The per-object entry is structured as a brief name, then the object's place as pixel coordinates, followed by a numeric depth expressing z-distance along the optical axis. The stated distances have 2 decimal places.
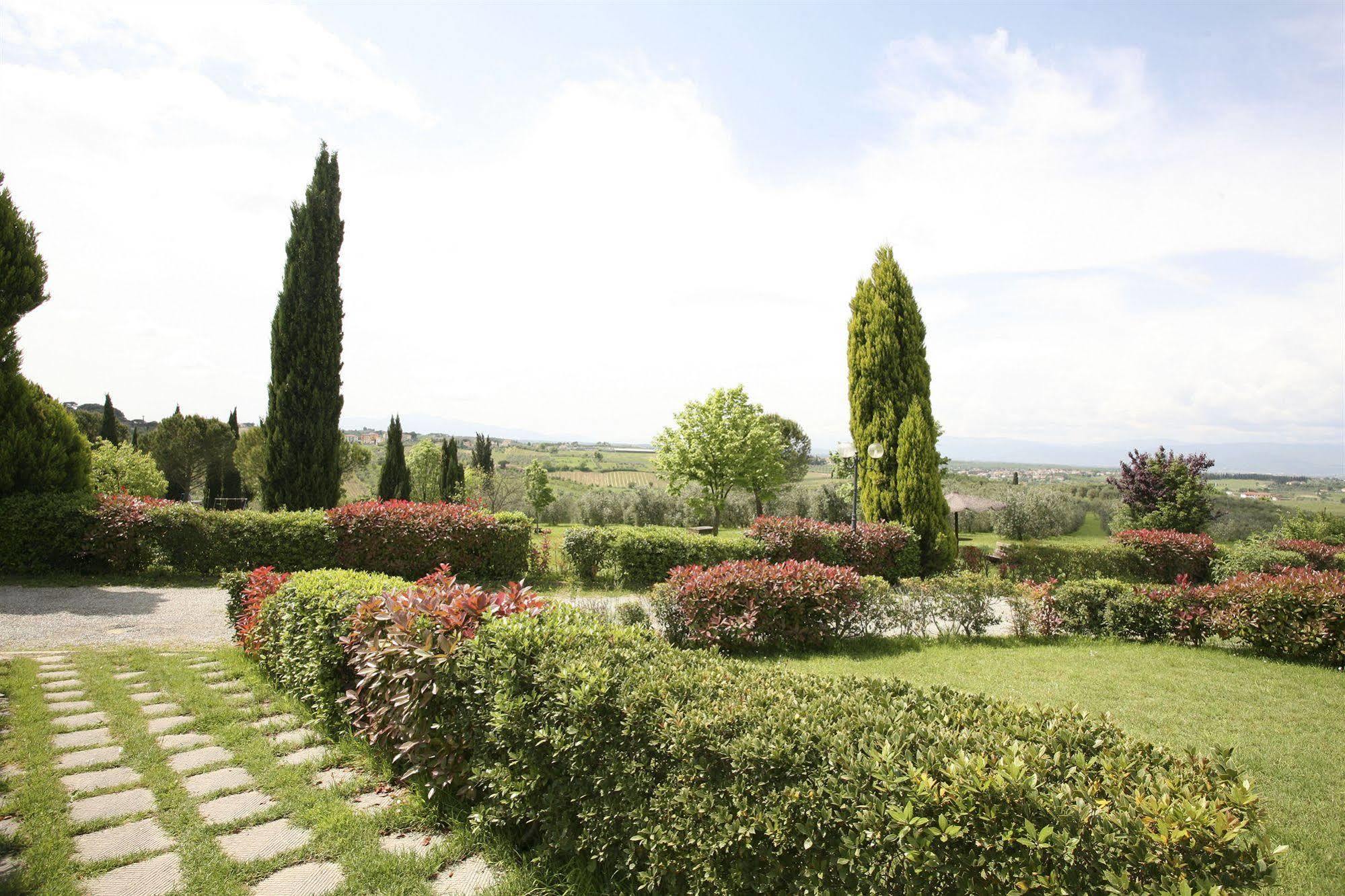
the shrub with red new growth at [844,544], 11.39
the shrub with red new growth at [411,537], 10.95
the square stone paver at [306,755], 3.83
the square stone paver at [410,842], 2.93
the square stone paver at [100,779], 3.44
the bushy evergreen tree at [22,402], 10.30
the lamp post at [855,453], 12.45
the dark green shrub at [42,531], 9.96
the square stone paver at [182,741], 4.04
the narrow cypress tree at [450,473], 27.92
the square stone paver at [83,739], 4.00
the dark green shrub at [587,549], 11.65
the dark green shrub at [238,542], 10.68
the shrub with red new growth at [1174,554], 12.61
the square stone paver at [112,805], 3.14
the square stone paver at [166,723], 4.30
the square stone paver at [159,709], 4.63
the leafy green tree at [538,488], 32.94
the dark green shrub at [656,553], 11.30
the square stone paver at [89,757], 3.71
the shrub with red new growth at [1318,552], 11.51
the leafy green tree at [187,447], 36.00
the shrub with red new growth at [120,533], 10.24
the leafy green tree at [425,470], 29.86
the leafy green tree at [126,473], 15.97
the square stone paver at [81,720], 4.33
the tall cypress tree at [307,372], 14.42
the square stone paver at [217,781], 3.45
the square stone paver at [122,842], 2.83
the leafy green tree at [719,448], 22.45
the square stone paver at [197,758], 3.74
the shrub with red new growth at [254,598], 5.80
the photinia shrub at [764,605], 7.25
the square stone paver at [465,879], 2.67
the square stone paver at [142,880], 2.59
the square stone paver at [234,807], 3.16
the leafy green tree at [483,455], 39.26
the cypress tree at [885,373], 13.45
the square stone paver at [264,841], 2.86
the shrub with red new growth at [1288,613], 6.89
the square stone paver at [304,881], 2.61
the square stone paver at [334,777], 3.56
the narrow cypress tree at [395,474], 27.64
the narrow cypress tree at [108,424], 32.47
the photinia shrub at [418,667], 3.26
